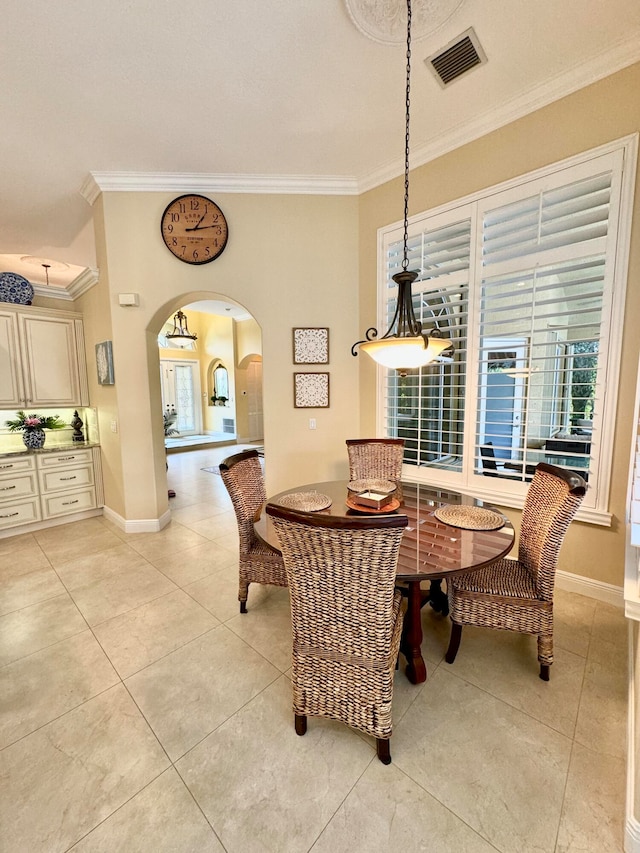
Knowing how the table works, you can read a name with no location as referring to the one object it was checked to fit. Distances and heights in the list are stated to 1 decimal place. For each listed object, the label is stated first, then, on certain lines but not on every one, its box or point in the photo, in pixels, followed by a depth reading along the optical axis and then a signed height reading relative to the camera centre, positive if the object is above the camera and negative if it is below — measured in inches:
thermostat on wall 128.9 +34.7
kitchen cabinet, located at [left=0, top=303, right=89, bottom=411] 146.5 +15.2
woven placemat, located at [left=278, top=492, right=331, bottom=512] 79.5 -25.8
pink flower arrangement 151.5 -12.9
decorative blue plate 150.1 +45.3
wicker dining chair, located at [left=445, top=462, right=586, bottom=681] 65.4 -39.2
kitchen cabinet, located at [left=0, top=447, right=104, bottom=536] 140.1 -39.5
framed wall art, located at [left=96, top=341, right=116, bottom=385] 137.9 +12.3
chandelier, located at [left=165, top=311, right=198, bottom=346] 285.9 +47.4
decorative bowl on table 88.7 -24.9
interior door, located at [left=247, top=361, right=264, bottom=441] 379.6 -7.7
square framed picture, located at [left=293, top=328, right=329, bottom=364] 136.4 +17.7
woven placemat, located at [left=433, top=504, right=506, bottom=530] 72.9 -27.6
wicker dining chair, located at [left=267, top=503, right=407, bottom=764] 45.8 -32.8
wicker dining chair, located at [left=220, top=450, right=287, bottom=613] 85.5 -36.0
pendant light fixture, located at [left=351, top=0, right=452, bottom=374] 67.5 +9.3
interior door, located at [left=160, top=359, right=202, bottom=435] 369.7 +0.3
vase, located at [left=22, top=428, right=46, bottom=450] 149.8 -19.0
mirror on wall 382.0 +6.8
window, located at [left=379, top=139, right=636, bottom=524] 88.6 +18.5
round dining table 59.8 -29.3
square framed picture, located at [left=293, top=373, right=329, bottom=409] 137.8 +0.6
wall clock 129.6 +60.6
